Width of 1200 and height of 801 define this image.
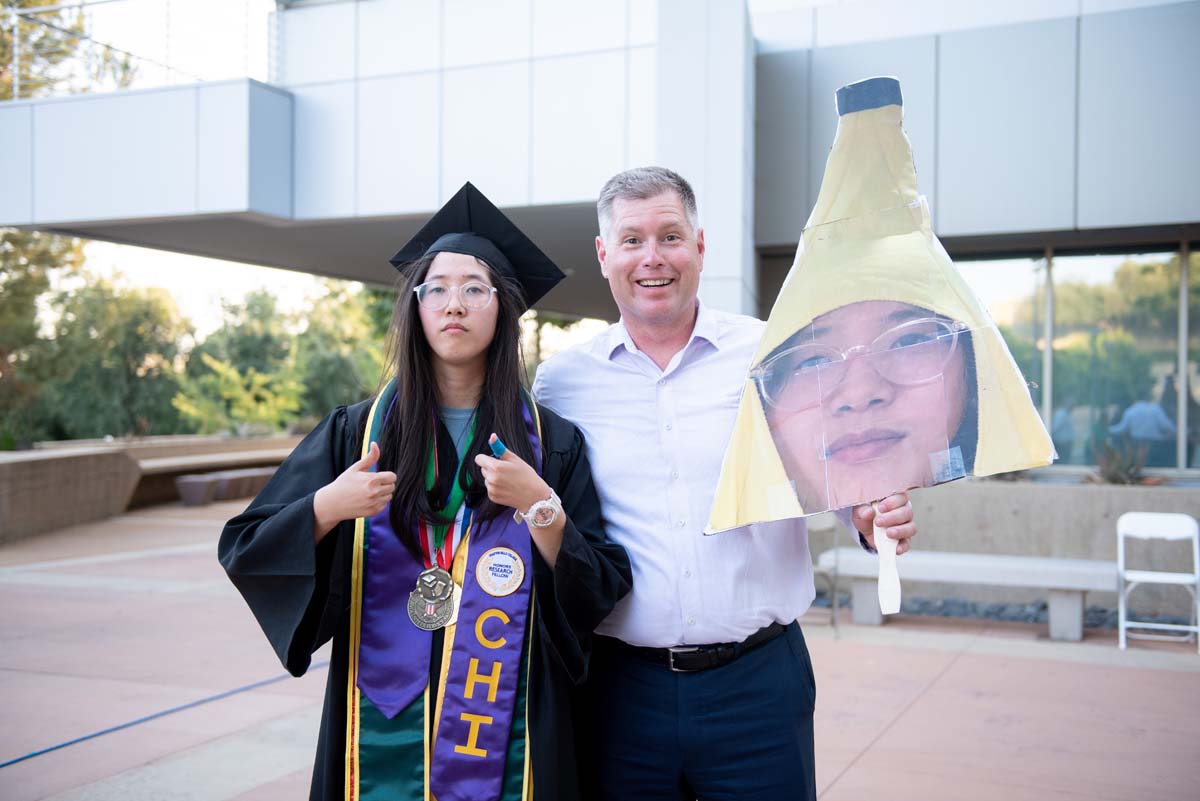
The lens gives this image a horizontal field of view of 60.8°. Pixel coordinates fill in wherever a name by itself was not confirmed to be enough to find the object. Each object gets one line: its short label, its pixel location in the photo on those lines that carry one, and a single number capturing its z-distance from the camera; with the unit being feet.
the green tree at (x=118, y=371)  81.92
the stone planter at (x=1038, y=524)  31.42
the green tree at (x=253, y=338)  106.32
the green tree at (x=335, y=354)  110.22
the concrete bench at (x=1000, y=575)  26.17
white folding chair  24.99
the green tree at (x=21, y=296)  65.98
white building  32.01
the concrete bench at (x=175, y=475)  55.62
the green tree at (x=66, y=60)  45.29
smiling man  8.02
